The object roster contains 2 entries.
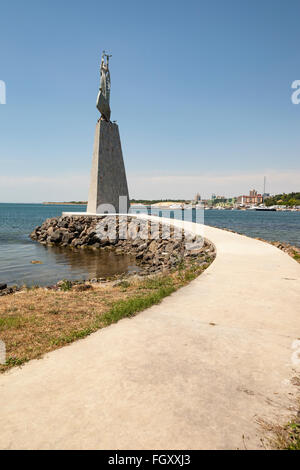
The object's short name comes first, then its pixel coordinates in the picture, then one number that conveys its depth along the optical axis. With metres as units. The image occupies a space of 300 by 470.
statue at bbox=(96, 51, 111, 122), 29.33
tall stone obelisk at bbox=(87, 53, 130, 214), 29.09
